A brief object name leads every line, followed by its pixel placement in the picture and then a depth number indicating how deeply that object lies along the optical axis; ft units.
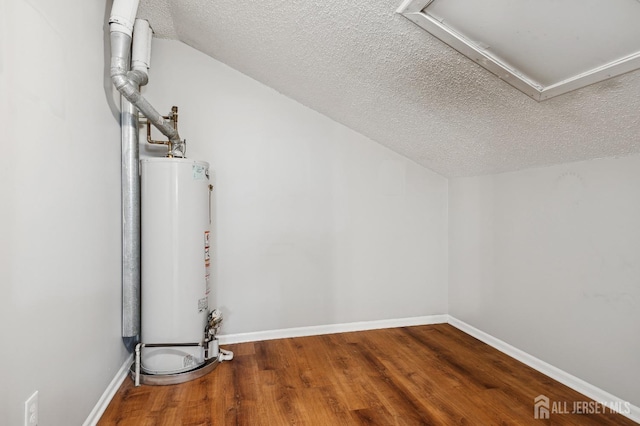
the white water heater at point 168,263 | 6.36
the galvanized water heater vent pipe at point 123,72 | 5.40
